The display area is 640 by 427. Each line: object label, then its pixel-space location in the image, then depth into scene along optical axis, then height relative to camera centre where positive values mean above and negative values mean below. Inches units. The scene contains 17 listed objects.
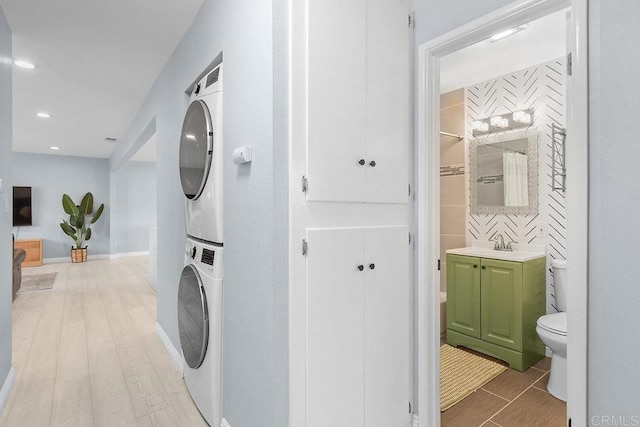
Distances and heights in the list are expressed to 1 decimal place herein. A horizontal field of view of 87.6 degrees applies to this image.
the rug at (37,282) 197.8 -46.7
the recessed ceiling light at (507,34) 90.9 +48.6
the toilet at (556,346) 82.4 -34.6
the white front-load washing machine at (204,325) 69.1 -25.5
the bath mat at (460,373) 85.1 -47.9
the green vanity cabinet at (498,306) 99.7 -31.6
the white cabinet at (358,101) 53.8 +19.1
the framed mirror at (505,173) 114.8 +12.2
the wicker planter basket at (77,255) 301.4 -41.3
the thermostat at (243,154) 58.6 +9.7
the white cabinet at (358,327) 54.1 -21.4
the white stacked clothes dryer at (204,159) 70.6 +11.1
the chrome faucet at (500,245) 118.3 -13.7
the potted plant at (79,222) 295.6 -11.7
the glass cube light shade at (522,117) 115.1 +31.3
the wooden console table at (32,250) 276.8 -34.4
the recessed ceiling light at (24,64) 109.9 +49.0
